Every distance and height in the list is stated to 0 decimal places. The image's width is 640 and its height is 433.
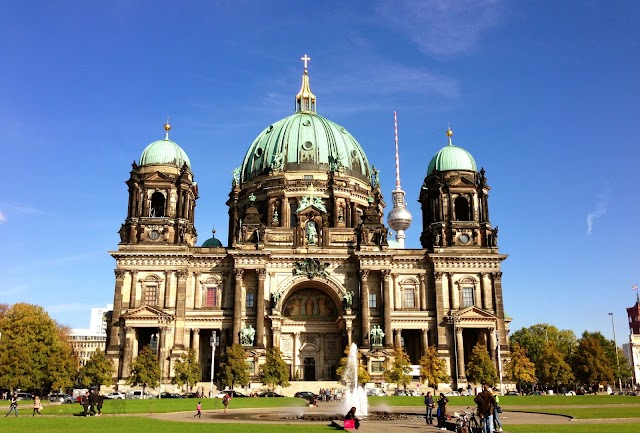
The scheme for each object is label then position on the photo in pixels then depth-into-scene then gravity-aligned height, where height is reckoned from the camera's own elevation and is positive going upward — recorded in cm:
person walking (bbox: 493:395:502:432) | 2427 -189
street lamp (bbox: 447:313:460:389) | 7275 +449
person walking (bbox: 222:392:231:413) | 4131 -157
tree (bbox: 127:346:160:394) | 6500 +70
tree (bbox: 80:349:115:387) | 6556 +63
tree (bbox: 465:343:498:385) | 6819 +86
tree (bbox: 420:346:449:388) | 6862 +68
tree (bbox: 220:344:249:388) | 6600 +76
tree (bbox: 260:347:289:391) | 6572 +53
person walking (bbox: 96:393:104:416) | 3728 -150
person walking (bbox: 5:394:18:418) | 3775 -164
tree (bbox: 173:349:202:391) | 6562 +64
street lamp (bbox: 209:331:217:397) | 6663 +354
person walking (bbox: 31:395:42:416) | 3797 -164
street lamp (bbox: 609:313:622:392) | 10246 +420
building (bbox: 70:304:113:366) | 18450 +948
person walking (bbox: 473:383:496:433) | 2144 -106
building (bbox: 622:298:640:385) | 13050 +441
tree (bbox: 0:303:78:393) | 6781 +270
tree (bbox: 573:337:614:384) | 9150 +154
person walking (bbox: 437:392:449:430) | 2757 -167
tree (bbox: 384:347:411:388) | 6675 +48
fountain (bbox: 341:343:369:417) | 3738 -148
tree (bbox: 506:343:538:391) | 7162 +77
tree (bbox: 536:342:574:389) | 9250 +96
